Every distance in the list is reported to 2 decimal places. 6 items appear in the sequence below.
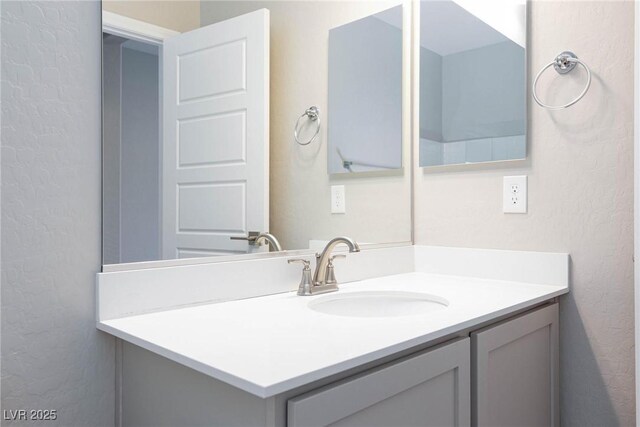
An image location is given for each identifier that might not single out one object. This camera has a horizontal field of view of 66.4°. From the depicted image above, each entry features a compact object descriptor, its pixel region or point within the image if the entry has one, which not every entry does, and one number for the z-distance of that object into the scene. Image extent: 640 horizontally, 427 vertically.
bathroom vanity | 0.78
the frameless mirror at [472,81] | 1.56
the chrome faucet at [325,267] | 1.39
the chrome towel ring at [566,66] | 1.41
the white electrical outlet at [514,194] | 1.56
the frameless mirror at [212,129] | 1.06
